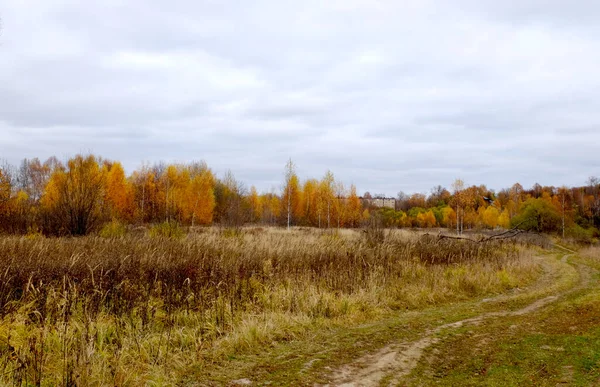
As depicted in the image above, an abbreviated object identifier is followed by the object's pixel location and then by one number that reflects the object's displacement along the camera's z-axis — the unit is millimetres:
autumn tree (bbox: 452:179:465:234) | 43250
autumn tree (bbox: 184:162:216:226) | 47125
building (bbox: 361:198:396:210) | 143250
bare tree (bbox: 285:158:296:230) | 50250
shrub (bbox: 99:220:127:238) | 16005
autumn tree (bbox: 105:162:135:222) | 46219
